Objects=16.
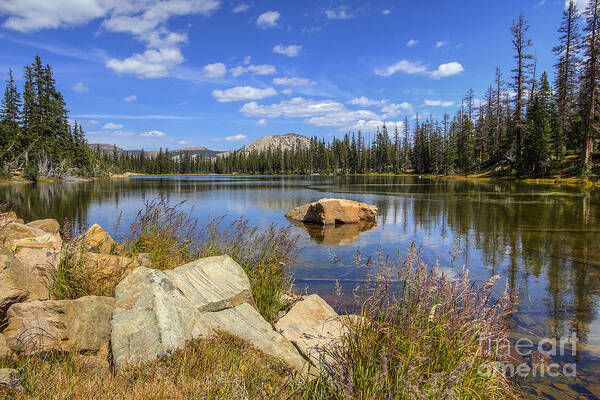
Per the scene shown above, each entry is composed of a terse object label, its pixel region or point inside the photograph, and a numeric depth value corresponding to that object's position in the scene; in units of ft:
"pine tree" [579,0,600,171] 133.39
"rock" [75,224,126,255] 25.32
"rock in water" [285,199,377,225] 65.72
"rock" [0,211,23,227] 34.41
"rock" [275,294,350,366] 14.89
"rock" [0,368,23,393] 9.43
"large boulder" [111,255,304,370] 12.21
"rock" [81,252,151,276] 18.40
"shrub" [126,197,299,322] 21.48
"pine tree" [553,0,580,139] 162.61
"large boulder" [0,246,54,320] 13.77
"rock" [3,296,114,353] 12.90
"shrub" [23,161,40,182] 187.93
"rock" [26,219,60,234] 41.37
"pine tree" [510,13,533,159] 175.22
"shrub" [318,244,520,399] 9.46
